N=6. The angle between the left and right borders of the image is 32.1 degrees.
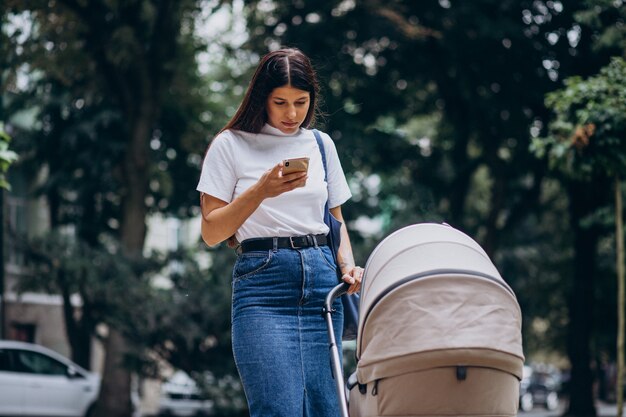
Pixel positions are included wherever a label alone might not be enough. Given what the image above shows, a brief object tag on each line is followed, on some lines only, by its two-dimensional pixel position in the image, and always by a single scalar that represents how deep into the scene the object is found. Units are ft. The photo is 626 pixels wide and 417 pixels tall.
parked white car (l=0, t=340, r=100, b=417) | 66.44
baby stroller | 12.43
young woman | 13.93
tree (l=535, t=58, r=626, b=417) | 34.96
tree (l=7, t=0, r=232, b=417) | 63.15
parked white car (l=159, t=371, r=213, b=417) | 56.65
